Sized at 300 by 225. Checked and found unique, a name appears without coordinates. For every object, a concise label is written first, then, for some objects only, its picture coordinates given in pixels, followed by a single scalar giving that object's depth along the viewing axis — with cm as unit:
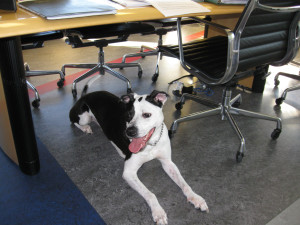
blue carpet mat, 155
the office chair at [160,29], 323
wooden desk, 132
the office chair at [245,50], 168
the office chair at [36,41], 264
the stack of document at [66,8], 138
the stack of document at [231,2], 207
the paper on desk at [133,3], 173
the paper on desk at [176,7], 166
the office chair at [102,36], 266
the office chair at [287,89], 282
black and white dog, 165
